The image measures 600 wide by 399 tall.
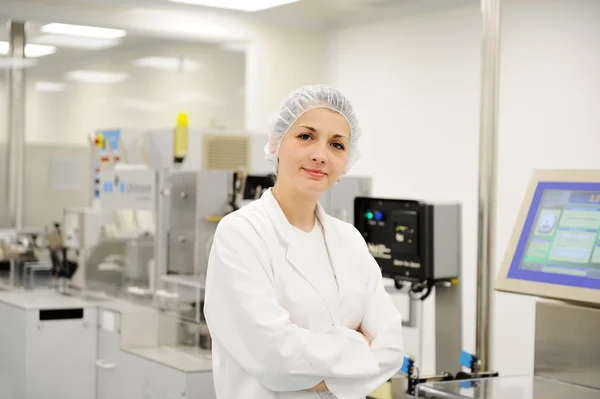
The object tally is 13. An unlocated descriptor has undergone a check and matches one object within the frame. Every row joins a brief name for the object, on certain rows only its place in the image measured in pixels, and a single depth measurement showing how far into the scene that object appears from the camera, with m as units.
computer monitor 2.70
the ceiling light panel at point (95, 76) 6.27
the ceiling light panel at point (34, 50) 5.86
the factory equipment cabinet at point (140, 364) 3.97
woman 1.83
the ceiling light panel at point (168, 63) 6.48
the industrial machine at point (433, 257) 3.56
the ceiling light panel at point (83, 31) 6.02
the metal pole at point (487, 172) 3.33
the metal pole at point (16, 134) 5.95
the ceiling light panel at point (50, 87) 6.09
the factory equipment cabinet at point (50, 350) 4.89
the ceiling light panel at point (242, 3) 5.31
